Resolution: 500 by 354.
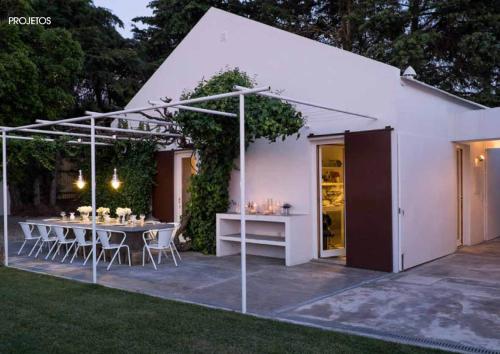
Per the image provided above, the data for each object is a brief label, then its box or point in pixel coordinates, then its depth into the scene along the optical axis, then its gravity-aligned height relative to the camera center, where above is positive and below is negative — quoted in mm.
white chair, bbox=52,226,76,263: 8937 -917
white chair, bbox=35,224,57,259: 9336 -930
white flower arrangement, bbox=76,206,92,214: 9984 -471
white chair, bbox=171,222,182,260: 10223 -922
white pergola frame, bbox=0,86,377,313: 5582 +1015
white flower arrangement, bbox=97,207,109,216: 9555 -493
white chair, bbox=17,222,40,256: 9531 -862
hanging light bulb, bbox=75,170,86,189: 9828 +87
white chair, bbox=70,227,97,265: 8617 -888
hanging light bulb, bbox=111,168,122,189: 9454 +77
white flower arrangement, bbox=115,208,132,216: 9133 -487
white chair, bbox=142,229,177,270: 8141 -969
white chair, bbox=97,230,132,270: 8141 -910
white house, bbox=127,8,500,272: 7914 +582
